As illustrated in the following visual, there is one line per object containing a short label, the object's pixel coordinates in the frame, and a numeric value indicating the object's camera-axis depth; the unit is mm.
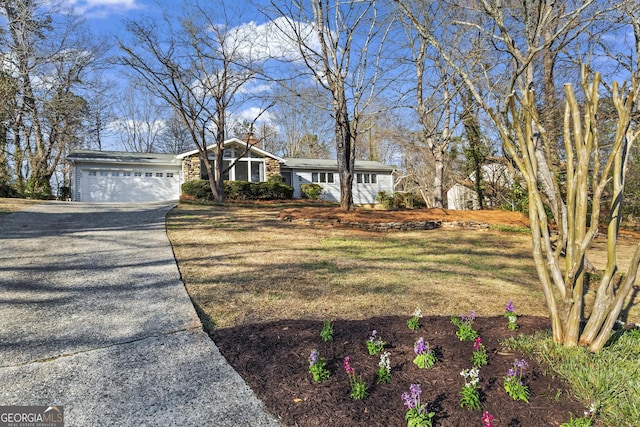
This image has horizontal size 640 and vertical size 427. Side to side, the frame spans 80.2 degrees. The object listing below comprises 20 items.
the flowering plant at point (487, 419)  1770
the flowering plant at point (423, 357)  2455
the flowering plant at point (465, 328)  2834
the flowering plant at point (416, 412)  1839
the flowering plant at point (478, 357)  2467
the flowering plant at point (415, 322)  3048
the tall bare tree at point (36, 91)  10948
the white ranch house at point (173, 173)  18391
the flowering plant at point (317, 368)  2285
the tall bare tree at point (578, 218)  2766
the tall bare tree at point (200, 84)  12766
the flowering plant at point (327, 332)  2795
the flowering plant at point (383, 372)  2297
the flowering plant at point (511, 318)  3091
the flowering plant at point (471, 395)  2021
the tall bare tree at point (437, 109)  12398
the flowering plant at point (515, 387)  2121
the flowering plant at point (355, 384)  2104
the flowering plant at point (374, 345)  2633
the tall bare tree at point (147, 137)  32906
